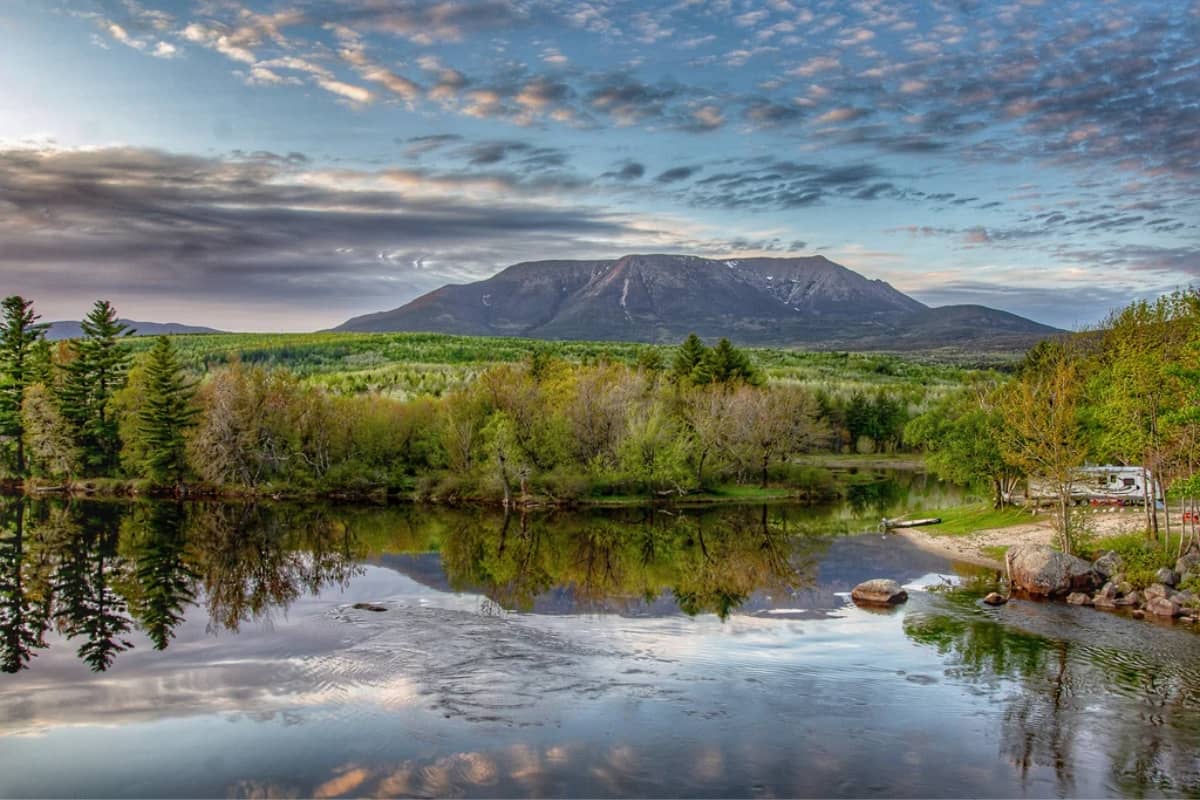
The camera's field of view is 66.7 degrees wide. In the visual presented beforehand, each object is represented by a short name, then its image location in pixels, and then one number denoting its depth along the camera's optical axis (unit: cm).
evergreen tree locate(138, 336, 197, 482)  7550
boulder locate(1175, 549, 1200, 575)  3419
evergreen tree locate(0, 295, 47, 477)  8219
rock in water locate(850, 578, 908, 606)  3597
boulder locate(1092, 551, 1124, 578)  3653
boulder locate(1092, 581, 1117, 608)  3425
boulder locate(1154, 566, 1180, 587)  3416
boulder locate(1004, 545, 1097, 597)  3619
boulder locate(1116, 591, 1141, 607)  3392
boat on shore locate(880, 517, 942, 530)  5750
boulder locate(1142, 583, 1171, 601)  3306
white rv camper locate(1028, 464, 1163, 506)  5353
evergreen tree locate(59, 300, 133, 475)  8038
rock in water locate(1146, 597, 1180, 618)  3225
